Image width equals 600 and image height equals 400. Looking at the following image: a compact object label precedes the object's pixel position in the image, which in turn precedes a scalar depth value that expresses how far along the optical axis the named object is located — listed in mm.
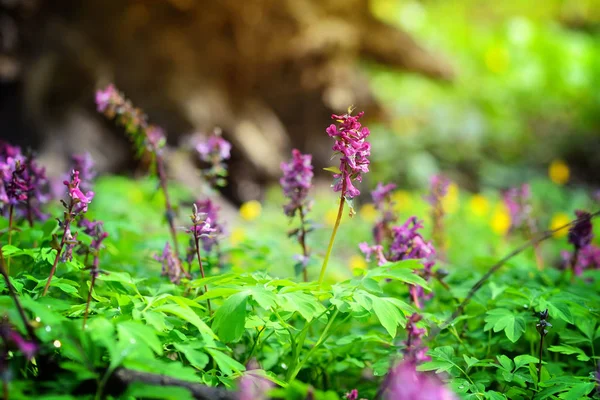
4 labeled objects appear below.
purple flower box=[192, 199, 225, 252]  2640
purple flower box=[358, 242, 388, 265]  2322
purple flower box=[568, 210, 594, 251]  2777
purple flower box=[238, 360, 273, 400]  1690
